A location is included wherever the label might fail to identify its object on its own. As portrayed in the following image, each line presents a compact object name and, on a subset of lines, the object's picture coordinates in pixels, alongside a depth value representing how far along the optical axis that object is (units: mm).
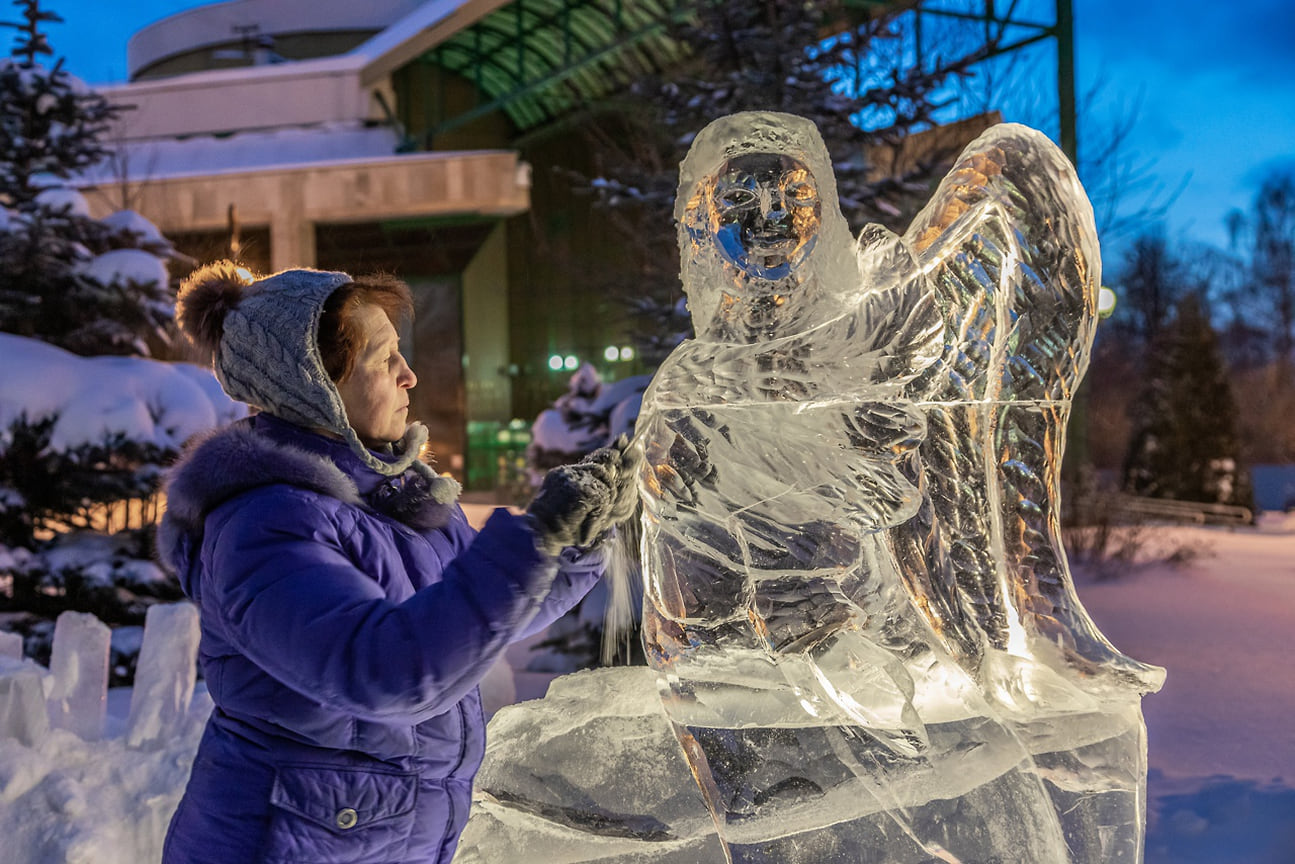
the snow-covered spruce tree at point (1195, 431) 13508
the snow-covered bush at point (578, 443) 5895
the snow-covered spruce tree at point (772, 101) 5746
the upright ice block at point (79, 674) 3652
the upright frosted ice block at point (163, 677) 3730
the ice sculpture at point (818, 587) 1610
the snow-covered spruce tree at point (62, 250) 5797
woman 1222
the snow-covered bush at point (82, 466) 5410
